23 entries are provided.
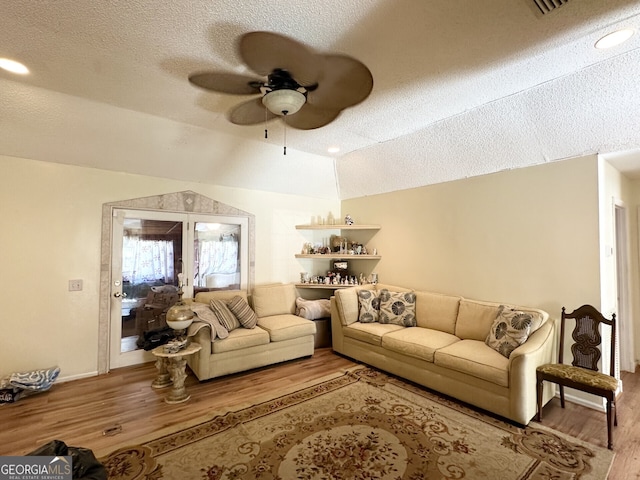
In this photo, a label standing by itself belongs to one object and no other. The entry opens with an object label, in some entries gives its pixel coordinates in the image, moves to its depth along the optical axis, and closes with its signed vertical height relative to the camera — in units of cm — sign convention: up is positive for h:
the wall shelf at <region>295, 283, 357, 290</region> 509 -64
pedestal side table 302 -125
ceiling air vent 159 +130
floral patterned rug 205 -152
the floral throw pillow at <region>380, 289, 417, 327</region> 402 -83
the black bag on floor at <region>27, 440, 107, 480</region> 162 -119
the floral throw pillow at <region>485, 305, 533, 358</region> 284 -81
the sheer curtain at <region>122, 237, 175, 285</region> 388 -16
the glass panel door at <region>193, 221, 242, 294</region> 439 -12
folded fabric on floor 301 -134
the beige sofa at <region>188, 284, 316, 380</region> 341 -110
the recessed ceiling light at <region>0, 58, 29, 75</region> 219 +136
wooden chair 234 -105
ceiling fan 189 +121
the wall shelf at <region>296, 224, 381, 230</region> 506 +36
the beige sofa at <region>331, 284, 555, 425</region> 259 -106
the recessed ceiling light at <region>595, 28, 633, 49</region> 188 +135
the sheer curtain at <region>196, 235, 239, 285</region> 441 -12
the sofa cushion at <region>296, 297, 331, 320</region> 454 -93
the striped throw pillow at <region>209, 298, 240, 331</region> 368 -82
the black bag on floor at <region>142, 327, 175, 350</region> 395 -117
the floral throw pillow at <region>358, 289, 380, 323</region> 419 -83
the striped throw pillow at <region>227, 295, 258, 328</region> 389 -83
